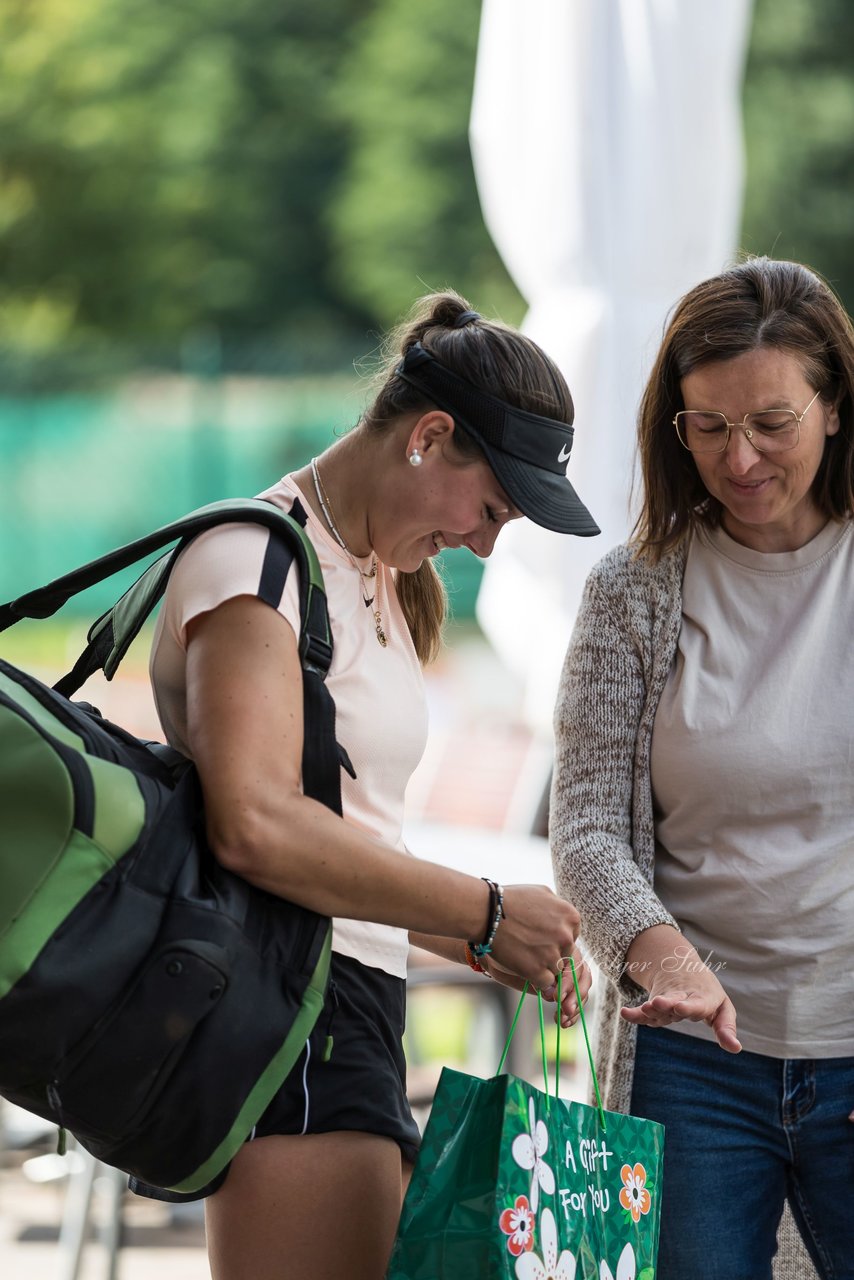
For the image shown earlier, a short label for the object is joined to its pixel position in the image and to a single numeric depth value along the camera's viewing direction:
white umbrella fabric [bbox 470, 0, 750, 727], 6.71
